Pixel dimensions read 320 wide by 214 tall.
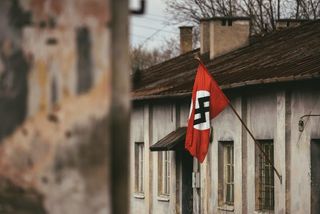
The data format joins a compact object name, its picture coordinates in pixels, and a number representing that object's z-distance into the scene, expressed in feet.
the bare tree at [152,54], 242.99
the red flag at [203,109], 70.54
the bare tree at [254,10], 168.35
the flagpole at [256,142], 68.08
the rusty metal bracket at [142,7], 16.35
